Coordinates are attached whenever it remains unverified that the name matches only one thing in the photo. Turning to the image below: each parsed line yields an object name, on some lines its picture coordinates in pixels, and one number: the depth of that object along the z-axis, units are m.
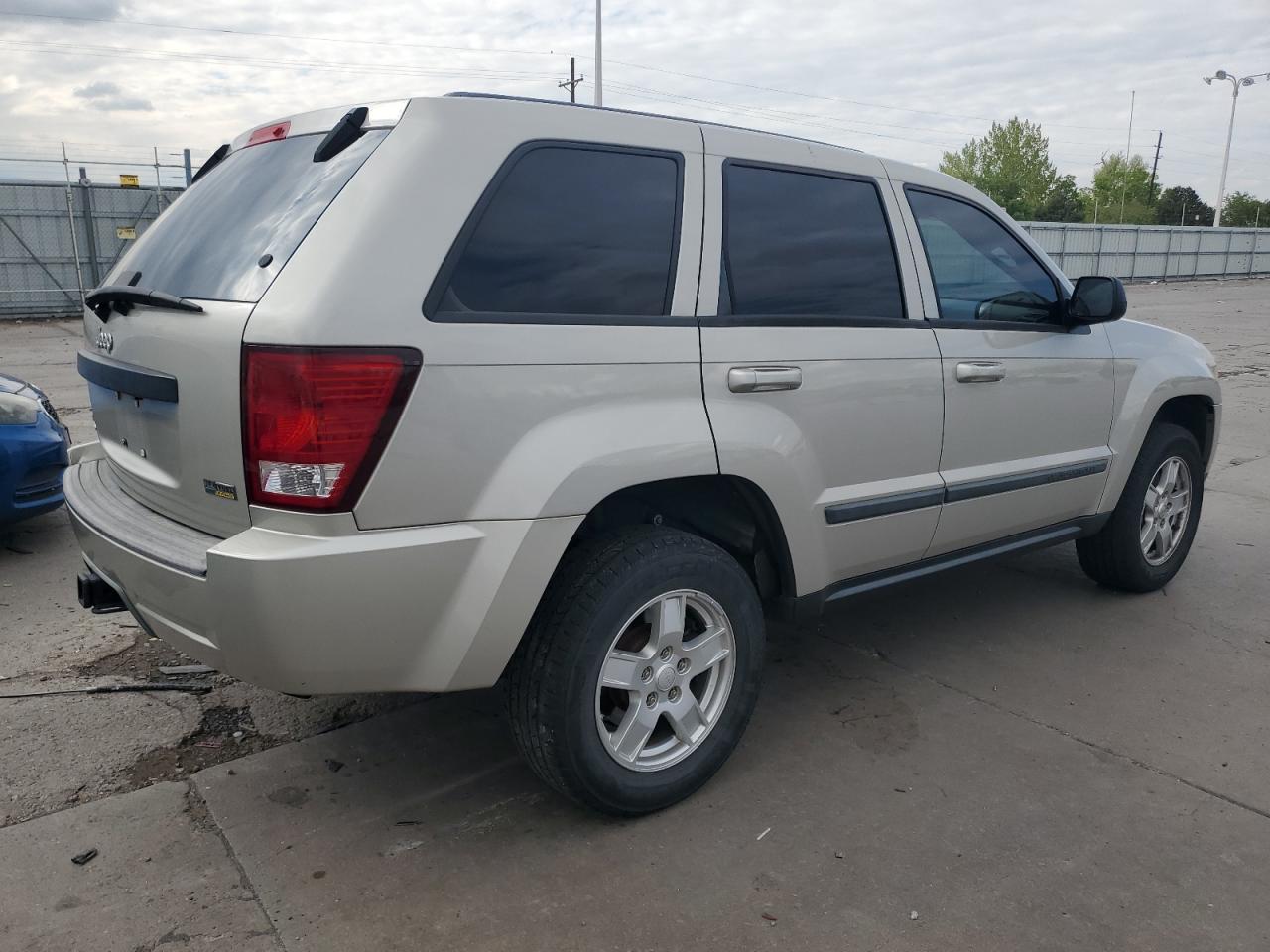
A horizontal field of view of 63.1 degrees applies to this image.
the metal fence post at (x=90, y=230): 18.81
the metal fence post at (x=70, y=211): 18.42
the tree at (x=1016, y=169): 71.81
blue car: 4.86
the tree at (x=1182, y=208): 82.56
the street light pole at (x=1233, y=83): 45.05
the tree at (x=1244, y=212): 81.00
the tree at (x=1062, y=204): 72.25
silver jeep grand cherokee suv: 2.34
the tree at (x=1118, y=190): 80.39
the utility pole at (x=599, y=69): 29.81
